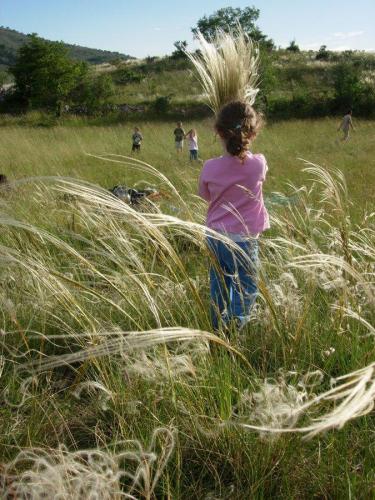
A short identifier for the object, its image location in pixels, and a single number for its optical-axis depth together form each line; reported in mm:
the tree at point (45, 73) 29461
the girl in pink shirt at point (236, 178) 2471
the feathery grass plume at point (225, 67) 2537
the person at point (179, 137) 14227
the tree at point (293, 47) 50156
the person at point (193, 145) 12804
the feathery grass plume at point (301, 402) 493
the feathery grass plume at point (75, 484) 941
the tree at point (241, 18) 47344
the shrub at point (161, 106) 26875
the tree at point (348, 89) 24672
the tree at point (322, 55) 42781
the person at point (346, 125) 15370
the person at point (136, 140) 14057
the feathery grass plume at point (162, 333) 797
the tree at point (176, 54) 45225
